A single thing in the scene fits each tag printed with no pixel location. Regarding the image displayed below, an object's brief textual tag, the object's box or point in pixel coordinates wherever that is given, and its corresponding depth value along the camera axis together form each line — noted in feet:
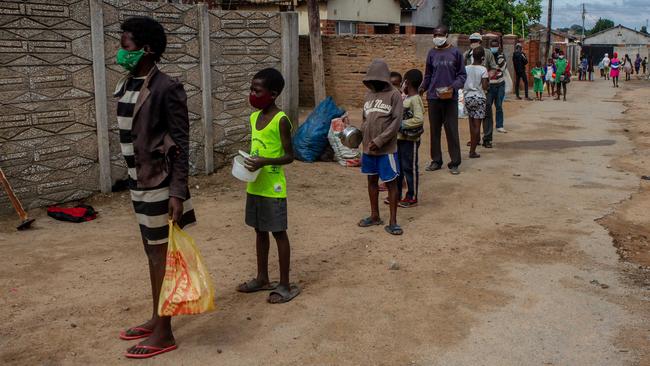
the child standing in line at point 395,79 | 23.02
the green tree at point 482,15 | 98.89
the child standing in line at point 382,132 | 20.74
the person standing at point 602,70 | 130.33
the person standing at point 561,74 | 71.61
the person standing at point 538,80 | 70.79
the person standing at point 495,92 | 37.86
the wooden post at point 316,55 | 49.93
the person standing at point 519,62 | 65.57
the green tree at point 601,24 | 361.30
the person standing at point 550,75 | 75.51
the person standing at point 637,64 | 140.97
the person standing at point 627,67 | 122.52
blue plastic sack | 32.53
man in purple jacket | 29.43
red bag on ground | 22.47
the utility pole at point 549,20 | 105.26
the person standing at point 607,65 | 127.95
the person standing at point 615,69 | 103.25
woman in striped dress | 12.08
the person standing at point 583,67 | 120.16
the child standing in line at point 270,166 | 14.76
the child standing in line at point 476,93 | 33.68
